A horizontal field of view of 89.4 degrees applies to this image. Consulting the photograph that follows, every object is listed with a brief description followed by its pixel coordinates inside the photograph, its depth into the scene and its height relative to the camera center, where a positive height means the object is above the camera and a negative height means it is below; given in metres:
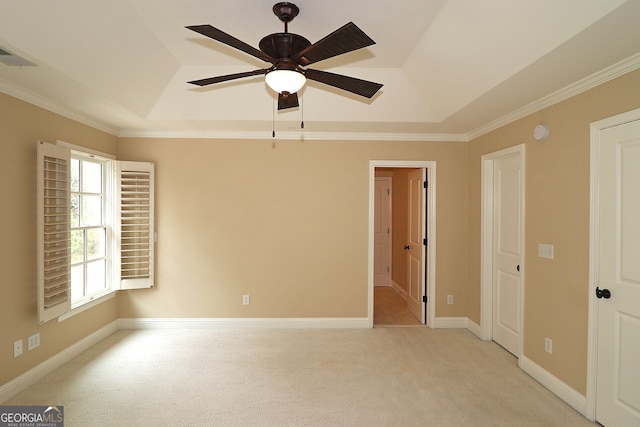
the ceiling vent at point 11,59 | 2.10 +1.02
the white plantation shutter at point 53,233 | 2.81 -0.20
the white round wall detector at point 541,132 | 2.84 +0.72
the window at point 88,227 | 2.90 -0.18
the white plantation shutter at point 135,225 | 3.95 -0.17
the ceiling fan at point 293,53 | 1.57 +0.84
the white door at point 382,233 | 6.61 -0.43
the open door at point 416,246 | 4.40 -0.48
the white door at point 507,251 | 3.37 -0.42
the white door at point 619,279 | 2.12 -0.45
